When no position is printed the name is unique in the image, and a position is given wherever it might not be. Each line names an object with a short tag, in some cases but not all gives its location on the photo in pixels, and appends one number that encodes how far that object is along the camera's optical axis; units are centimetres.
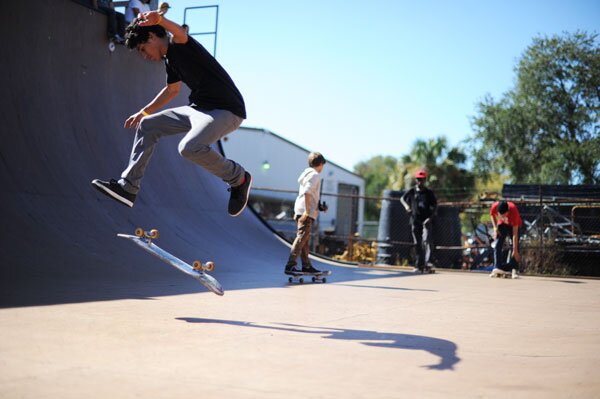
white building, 3872
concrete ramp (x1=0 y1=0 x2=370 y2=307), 607
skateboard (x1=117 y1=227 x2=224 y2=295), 446
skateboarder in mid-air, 447
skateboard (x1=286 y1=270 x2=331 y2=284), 757
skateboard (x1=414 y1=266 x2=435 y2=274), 1154
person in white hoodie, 772
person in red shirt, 1066
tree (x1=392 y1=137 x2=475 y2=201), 4022
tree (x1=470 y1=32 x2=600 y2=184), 3250
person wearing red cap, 1155
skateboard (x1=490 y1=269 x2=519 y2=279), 1117
